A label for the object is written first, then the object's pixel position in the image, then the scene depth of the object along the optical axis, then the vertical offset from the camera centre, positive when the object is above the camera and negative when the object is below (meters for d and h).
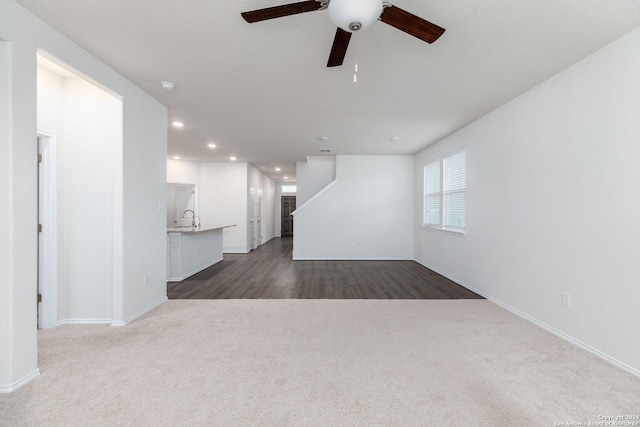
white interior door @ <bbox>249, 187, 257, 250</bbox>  8.51 -0.21
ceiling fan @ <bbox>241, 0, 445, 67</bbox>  1.41 +1.06
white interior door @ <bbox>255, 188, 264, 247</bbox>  9.56 -0.19
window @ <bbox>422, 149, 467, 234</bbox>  4.73 +0.33
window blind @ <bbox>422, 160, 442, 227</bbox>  5.65 +0.34
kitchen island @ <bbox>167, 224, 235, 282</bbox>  4.97 -0.77
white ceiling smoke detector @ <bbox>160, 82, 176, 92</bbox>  3.04 +1.34
